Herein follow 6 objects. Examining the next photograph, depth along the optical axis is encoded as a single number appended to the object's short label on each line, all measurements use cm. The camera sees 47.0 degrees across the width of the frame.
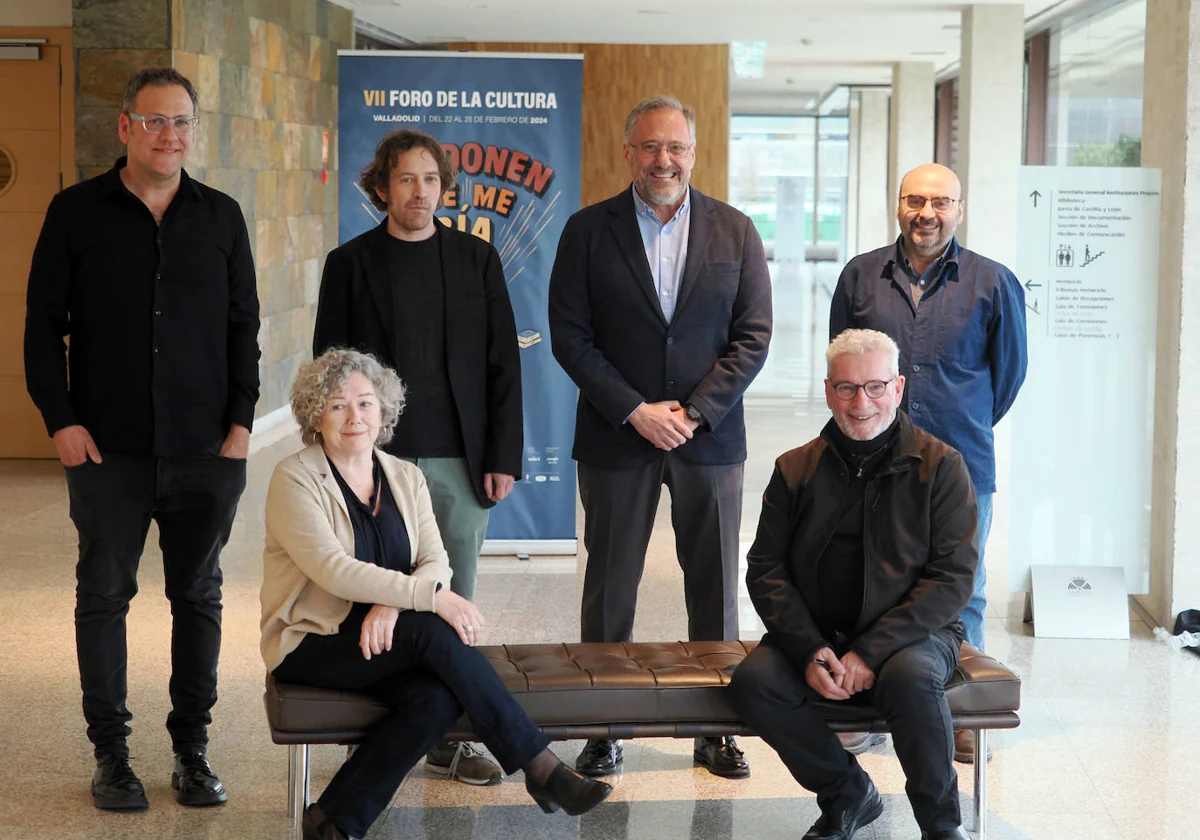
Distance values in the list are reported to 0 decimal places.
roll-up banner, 593
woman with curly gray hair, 312
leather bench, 319
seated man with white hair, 326
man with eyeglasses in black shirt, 347
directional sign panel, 548
